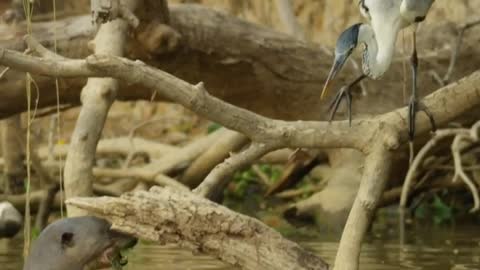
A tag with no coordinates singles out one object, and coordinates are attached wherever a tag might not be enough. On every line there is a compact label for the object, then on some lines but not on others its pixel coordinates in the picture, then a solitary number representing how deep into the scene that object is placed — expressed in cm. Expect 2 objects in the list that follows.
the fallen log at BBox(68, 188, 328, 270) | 920
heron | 1037
